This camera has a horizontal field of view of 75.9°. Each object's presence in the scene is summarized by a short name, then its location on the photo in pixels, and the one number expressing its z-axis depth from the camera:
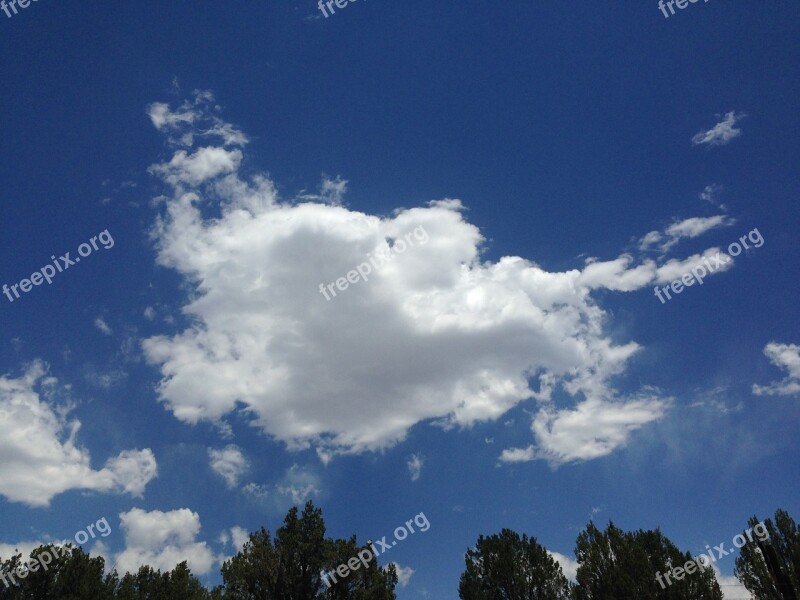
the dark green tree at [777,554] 42.66
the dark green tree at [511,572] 47.81
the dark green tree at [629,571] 42.28
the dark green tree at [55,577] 36.69
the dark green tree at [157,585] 42.75
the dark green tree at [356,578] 38.25
